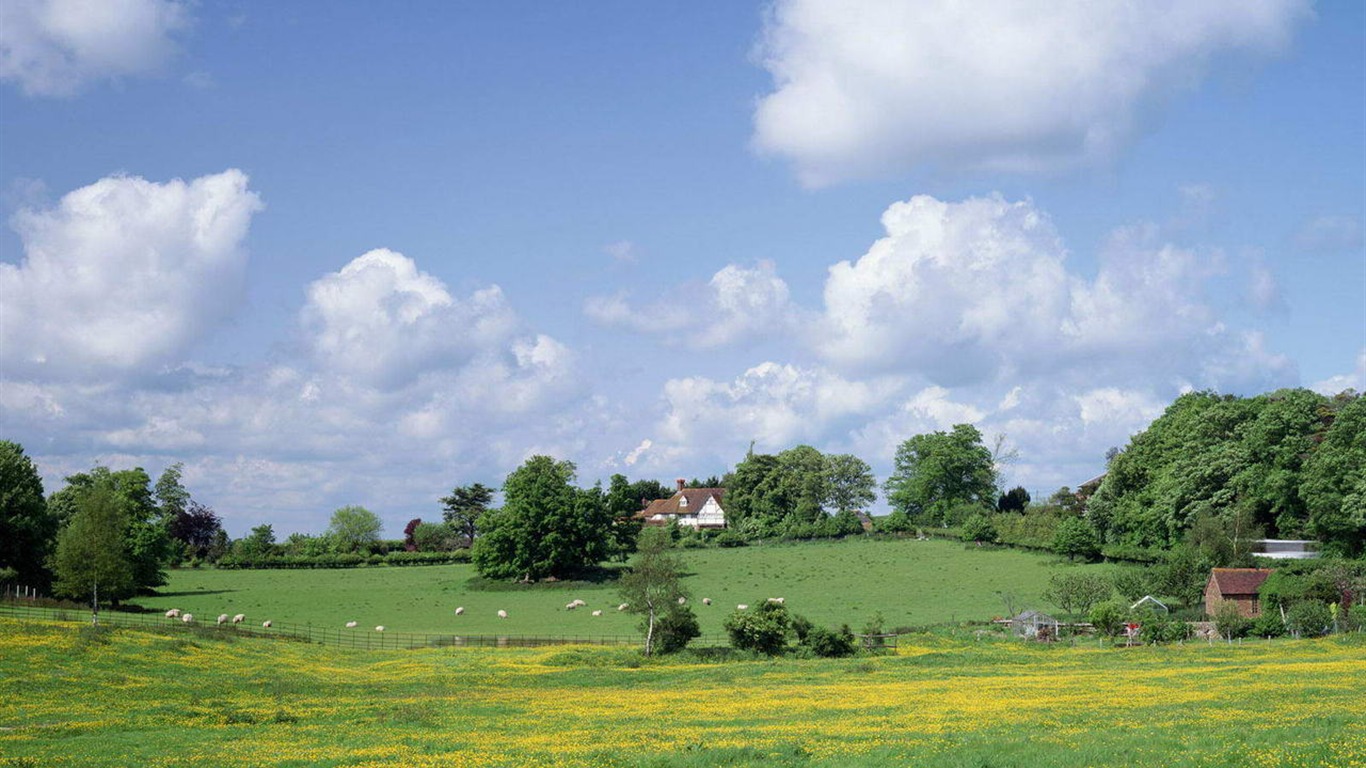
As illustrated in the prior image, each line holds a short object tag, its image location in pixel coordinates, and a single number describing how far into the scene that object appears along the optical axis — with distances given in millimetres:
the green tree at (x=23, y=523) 85062
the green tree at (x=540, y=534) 110188
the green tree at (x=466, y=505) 172125
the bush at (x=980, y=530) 131750
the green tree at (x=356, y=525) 177375
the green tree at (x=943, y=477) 158375
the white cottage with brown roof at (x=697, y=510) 192375
